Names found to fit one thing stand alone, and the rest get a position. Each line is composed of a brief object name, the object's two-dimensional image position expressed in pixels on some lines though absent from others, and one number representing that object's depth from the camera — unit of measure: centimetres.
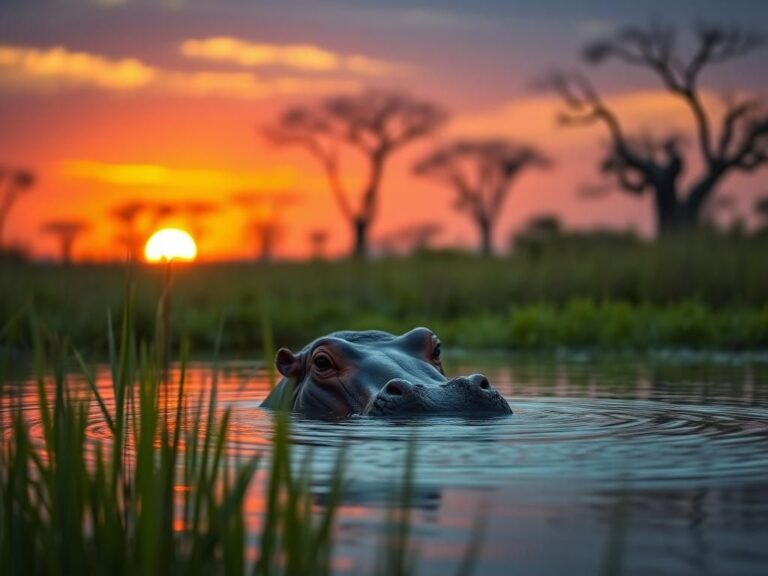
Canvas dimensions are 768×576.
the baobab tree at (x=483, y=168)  5078
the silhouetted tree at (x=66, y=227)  5522
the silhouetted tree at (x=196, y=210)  5456
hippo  516
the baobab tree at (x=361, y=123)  4738
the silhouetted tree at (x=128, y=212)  5416
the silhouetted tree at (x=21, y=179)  5075
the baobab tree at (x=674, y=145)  3700
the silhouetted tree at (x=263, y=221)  5353
